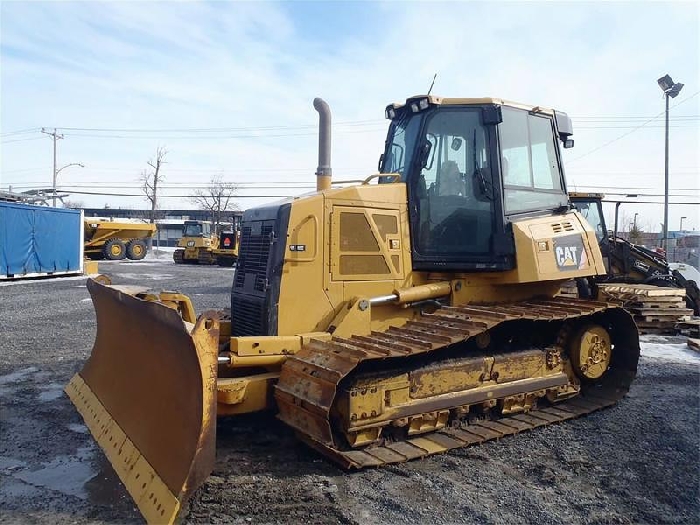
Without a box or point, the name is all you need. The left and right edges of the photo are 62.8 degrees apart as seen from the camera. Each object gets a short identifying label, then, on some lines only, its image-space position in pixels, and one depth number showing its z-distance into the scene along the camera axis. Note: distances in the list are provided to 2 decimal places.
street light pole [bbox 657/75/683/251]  21.67
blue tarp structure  19.48
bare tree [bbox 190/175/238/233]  56.88
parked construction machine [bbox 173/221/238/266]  30.64
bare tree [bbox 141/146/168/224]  55.06
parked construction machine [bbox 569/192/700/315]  11.82
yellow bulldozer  4.24
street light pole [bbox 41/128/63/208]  47.93
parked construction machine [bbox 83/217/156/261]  31.89
